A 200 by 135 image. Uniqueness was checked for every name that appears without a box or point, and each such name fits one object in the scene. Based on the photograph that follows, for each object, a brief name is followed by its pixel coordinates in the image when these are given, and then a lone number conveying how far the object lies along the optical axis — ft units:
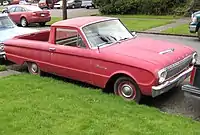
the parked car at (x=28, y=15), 74.09
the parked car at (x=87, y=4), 128.16
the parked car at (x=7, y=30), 34.13
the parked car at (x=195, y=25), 46.03
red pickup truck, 20.29
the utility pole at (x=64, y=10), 65.31
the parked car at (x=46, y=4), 146.38
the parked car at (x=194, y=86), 18.15
